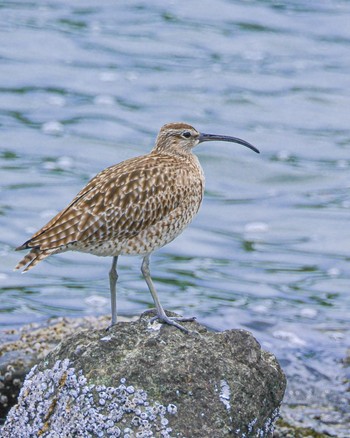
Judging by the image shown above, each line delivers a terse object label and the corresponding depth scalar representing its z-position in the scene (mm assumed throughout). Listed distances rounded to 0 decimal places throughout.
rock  14523
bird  16531
